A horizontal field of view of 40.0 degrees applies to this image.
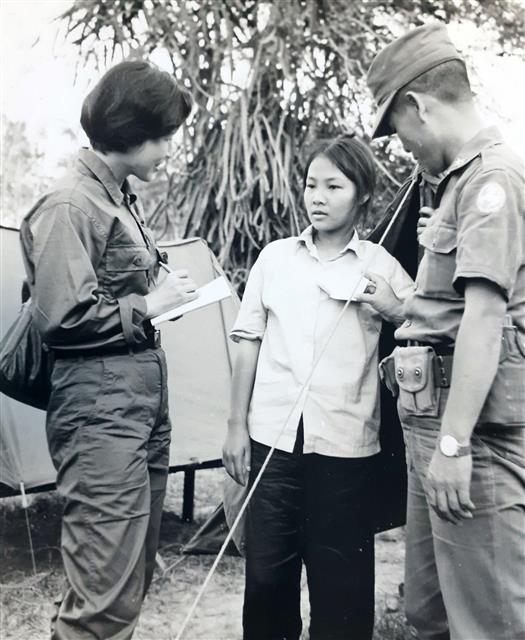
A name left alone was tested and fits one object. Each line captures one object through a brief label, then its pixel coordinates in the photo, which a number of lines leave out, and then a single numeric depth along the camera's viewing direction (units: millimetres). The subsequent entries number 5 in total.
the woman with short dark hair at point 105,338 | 1709
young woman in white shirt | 2049
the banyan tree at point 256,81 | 3990
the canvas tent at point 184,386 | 2982
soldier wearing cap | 1479
